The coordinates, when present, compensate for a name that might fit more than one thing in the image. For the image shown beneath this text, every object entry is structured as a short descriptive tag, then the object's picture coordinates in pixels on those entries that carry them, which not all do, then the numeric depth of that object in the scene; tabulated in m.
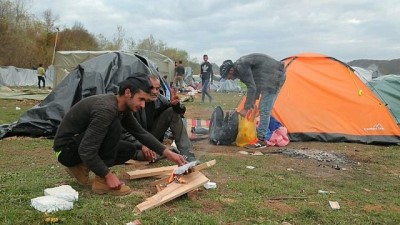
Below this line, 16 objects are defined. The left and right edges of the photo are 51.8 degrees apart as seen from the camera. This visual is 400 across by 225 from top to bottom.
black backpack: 7.10
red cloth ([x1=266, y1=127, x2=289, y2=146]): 7.26
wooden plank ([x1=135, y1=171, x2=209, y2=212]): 3.37
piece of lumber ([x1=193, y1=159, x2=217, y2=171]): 3.92
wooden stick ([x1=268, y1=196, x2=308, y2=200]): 3.93
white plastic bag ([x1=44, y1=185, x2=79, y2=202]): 3.39
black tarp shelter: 7.31
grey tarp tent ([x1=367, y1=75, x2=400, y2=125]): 10.30
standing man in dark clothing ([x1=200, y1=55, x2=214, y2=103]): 14.00
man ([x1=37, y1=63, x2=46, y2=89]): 25.71
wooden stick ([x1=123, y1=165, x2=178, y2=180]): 4.30
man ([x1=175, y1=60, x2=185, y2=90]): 21.51
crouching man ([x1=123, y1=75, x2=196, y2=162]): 5.41
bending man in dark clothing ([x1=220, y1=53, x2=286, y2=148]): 7.08
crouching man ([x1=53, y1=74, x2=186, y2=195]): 3.46
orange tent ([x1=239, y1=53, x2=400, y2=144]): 7.86
